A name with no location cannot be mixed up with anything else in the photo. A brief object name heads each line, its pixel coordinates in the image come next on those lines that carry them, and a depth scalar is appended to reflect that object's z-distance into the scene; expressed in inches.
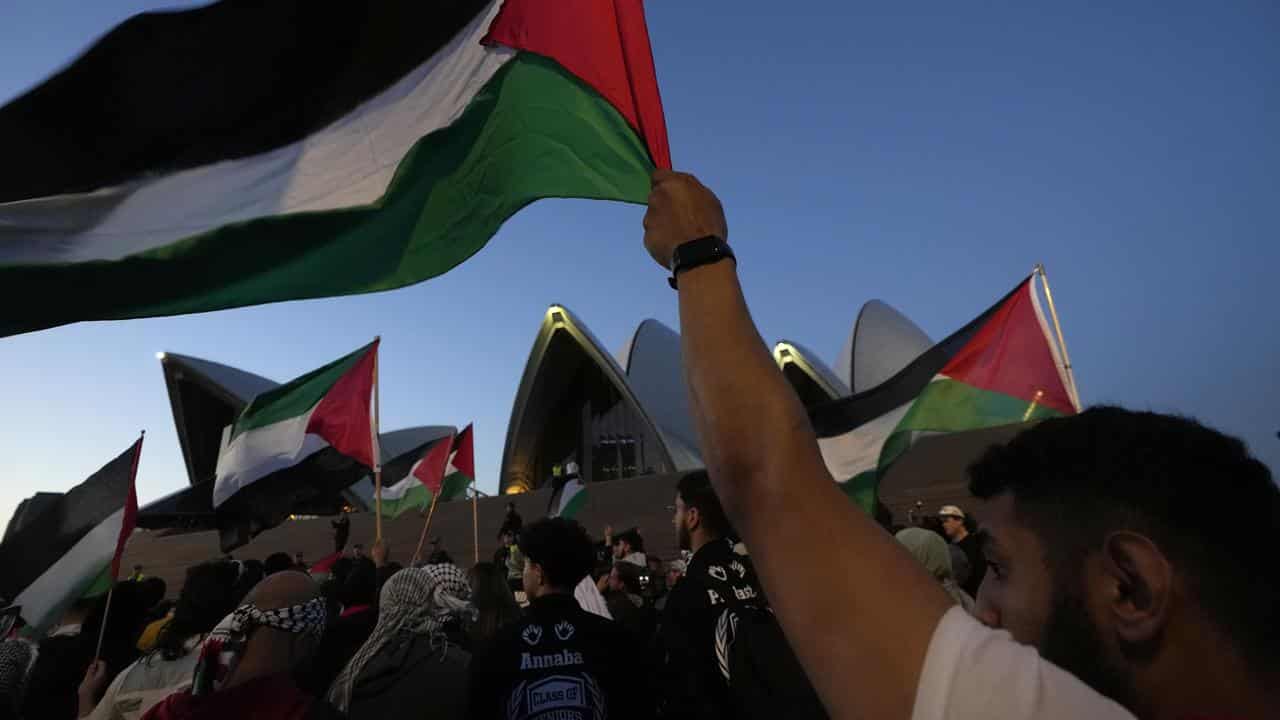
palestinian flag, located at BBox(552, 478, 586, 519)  354.9
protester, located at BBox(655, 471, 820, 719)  75.7
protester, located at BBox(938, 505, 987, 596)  148.8
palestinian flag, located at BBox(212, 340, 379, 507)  211.3
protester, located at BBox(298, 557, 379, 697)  110.7
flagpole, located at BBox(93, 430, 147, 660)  110.2
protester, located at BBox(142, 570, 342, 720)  61.7
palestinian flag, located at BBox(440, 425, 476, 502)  362.9
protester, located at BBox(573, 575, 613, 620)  134.8
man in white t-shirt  21.7
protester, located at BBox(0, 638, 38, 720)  116.4
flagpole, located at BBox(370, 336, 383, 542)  224.5
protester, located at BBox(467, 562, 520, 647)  127.8
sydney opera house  724.0
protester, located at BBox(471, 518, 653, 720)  86.7
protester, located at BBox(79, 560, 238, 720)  95.3
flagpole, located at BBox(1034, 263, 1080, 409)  207.0
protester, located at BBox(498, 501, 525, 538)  357.7
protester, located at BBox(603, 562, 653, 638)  140.1
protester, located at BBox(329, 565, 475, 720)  84.9
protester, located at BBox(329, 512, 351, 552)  262.2
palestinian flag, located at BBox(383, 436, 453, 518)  334.3
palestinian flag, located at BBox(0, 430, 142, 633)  131.2
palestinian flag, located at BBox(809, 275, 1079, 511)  197.2
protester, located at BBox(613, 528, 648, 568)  224.4
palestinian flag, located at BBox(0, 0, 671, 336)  74.2
